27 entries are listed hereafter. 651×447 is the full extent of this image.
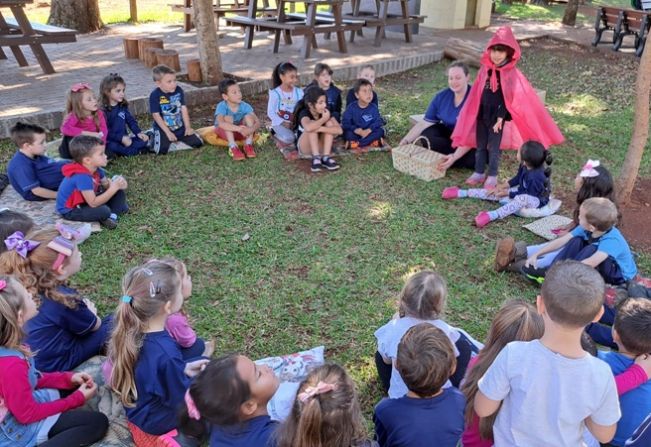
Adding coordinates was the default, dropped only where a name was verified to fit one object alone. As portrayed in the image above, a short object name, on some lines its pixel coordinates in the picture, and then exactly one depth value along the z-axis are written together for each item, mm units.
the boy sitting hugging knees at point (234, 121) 6297
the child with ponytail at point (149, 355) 2572
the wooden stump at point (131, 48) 9672
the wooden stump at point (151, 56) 9054
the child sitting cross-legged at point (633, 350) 2617
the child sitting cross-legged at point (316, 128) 5977
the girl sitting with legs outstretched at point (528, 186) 4914
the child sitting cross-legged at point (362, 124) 6316
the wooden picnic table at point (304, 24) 9789
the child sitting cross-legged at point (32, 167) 4863
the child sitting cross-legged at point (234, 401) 2055
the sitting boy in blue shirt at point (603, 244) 3646
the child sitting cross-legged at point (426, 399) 2174
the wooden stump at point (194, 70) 8266
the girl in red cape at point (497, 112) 5410
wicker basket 5660
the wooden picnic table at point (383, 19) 10969
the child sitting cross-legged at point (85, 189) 4656
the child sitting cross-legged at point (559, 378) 1988
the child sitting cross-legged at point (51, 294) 2932
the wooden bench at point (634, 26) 11008
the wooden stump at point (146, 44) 9438
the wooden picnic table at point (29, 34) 8034
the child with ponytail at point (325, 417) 1921
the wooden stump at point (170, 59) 8680
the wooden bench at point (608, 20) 11312
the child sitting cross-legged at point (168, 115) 6270
